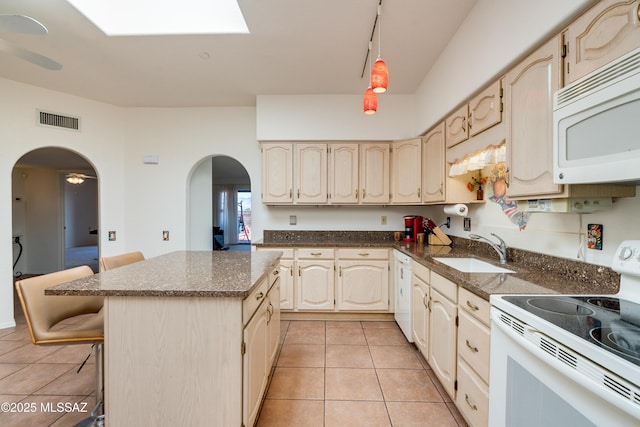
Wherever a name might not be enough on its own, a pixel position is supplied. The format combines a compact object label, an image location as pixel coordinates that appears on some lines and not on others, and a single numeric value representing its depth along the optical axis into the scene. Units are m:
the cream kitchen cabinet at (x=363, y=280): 3.05
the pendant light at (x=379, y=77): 1.51
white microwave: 0.86
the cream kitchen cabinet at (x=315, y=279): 3.07
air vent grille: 3.14
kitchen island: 1.24
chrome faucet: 1.92
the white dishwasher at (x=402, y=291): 2.47
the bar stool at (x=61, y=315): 1.35
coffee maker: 3.26
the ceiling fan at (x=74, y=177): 5.52
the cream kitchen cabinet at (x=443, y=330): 1.61
